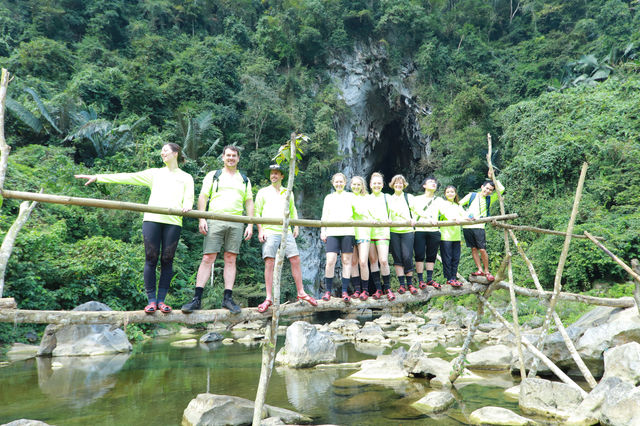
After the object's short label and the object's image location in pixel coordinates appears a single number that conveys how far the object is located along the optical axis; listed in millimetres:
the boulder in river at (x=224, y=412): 4570
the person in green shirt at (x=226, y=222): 4531
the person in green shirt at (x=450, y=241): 6410
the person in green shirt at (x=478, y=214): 6531
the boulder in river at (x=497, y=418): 4484
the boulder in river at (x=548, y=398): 4844
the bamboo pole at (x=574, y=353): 5117
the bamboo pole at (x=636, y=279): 5391
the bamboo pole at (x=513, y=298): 5455
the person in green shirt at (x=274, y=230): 4922
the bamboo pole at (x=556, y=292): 5043
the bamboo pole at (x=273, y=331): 3082
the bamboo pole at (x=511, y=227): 5438
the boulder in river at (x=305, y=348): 8180
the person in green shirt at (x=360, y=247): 5699
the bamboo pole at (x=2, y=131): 3421
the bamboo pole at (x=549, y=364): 4986
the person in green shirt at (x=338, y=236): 5523
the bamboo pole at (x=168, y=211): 3408
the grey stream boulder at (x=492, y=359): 7438
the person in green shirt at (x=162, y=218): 4164
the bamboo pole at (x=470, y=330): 5762
